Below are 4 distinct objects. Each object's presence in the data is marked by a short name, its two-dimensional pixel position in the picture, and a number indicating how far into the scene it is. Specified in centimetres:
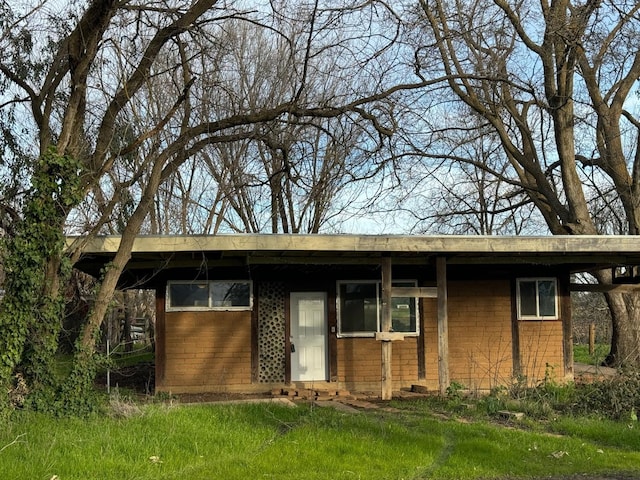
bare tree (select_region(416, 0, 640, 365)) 1708
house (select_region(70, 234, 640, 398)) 1429
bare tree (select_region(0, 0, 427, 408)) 1007
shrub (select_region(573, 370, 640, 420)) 1084
